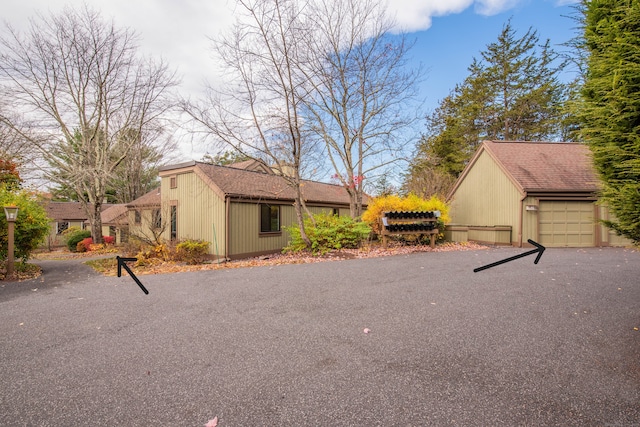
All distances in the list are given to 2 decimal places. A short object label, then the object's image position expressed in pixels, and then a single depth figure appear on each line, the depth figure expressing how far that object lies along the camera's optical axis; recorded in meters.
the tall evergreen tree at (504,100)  24.72
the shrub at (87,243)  19.50
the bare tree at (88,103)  16.11
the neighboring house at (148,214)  12.55
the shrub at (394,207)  12.52
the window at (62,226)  30.48
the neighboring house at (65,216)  30.08
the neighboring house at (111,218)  25.22
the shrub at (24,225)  8.45
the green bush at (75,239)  20.58
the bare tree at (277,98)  10.82
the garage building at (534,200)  12.85
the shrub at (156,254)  11.00
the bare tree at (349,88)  12.87
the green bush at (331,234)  11.74
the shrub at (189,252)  11.27
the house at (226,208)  12.54
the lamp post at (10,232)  7.98
